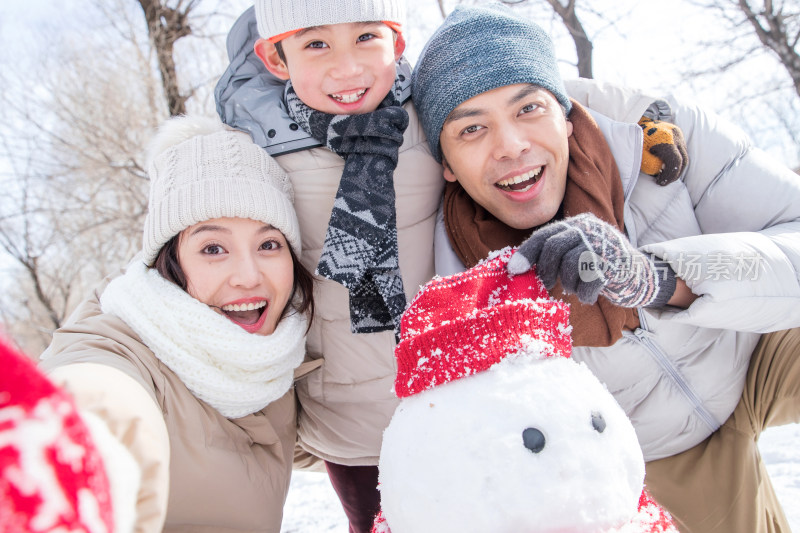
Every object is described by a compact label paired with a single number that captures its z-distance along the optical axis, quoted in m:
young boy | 0.79
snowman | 0.47
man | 0.78
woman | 0.68
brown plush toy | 0.78
